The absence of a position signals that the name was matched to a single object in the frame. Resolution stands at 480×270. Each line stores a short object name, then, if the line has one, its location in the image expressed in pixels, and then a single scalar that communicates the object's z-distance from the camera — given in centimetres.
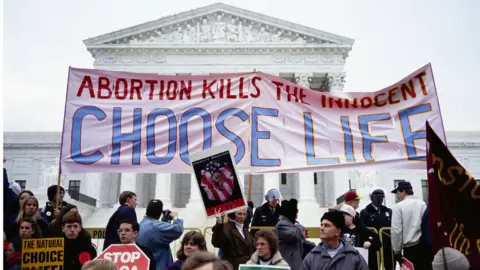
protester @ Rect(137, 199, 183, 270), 662
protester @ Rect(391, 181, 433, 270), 741
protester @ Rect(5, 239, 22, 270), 525
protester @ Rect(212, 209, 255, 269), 575
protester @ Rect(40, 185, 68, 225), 816
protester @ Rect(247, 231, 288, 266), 558
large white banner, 725
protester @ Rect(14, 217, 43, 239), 571
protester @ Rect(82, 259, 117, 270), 340
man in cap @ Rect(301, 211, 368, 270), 489
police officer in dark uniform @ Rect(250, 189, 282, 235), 896
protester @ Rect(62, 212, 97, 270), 588
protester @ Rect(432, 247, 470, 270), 393
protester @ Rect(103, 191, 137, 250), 666
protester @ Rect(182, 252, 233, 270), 258
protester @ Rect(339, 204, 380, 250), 748
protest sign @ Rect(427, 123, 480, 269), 404
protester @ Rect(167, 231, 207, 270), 571
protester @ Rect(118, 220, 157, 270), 574
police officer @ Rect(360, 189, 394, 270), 879
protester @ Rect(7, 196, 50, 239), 657
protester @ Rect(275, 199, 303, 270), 654
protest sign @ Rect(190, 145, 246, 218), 554
